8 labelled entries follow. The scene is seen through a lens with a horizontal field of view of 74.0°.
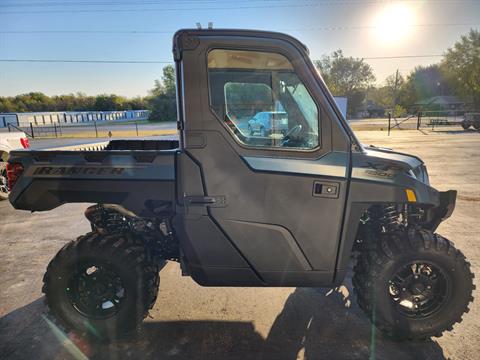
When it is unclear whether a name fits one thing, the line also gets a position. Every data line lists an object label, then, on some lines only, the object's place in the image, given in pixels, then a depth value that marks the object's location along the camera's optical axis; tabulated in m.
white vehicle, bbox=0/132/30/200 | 7.67
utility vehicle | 2.43
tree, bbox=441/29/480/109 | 51.91
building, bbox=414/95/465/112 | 65.49
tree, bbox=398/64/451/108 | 76.31
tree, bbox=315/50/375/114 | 75.14
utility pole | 69.17
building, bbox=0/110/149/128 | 54.74
